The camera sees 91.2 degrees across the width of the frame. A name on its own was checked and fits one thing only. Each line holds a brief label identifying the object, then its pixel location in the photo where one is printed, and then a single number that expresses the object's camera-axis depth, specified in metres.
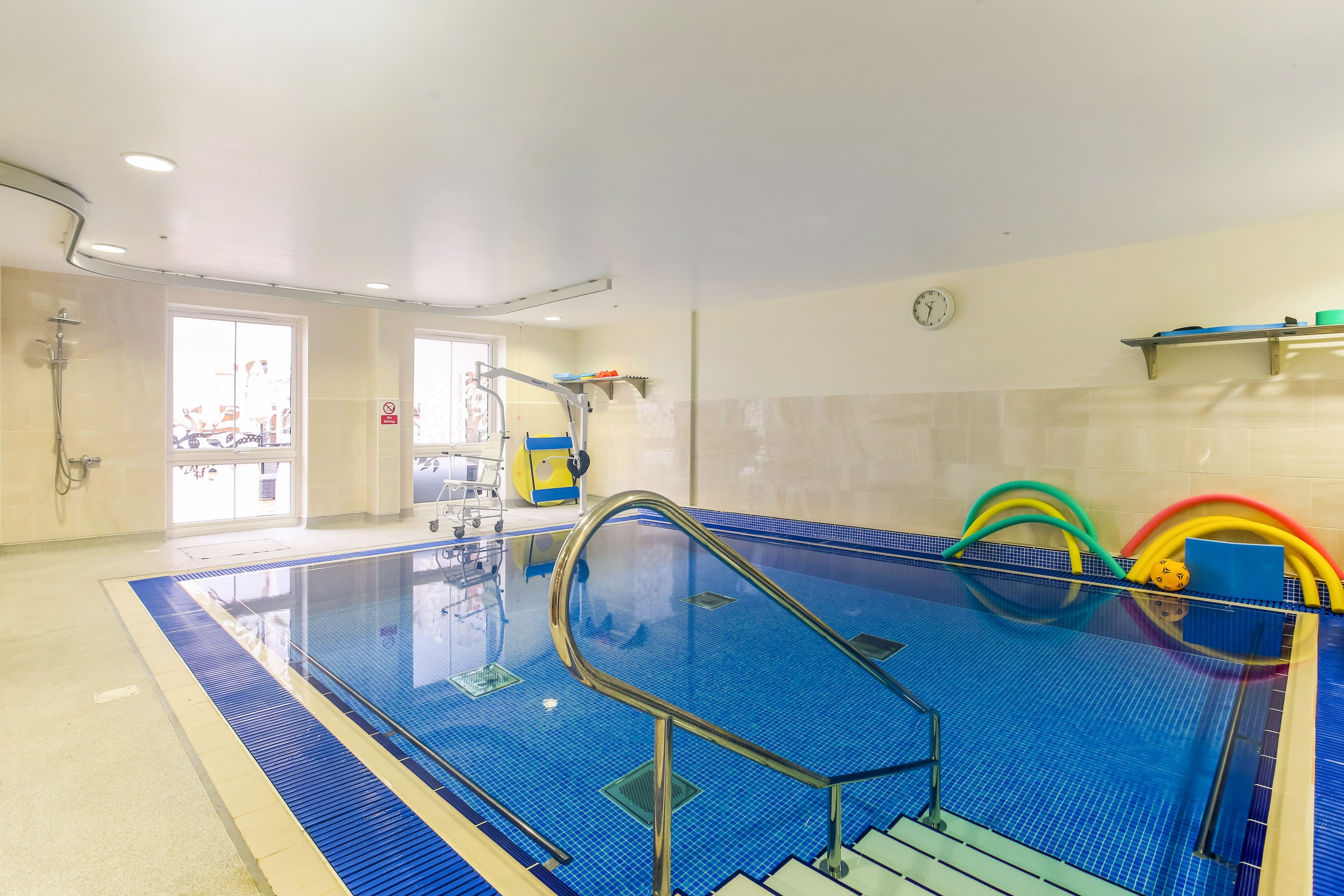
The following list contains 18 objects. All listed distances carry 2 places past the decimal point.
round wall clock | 5.70
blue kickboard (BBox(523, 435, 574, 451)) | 8.49
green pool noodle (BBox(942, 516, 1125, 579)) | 4.77
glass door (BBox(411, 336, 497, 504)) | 8.22
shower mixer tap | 5.64
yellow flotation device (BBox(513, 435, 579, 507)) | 8.61
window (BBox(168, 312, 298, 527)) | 6.58
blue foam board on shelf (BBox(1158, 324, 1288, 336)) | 4.00
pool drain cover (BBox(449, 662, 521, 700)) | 3.00
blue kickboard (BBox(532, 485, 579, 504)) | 8.62
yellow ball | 4.41
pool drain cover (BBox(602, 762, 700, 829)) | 2.05
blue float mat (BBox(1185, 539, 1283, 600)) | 4.14
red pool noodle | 4.12
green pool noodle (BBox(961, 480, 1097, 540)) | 4.97
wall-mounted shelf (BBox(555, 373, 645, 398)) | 8.27
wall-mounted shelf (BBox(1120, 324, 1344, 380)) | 3.89
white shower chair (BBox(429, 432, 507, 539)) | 6.59
